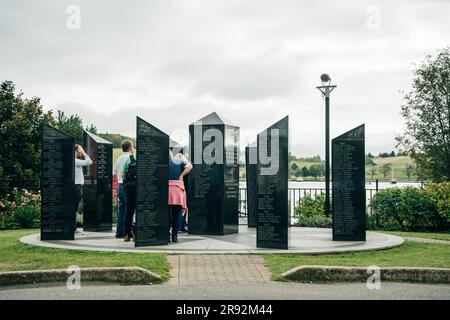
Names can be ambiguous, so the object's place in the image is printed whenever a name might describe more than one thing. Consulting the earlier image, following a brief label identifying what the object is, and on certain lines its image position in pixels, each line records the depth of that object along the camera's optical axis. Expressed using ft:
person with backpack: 38.34
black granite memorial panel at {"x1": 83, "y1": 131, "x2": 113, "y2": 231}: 47.11
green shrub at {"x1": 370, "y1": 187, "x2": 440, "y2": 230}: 57.26
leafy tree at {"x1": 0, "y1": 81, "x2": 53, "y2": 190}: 81.51
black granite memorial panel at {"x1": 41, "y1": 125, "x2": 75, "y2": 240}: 40.68
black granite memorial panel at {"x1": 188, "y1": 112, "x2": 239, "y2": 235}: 44.93
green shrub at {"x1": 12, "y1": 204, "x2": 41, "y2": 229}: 56.13
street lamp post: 59.62
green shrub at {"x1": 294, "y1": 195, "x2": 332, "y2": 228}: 56.85
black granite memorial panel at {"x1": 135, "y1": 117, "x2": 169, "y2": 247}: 36.73
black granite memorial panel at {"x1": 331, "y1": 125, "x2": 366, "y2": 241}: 42.32
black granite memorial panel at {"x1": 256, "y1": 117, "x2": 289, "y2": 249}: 36.76
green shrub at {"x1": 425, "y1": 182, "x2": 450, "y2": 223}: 56.29
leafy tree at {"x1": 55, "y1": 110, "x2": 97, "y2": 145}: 110.42
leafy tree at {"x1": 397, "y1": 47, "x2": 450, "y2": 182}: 88.58
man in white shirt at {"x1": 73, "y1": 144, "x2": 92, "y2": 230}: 43.24
